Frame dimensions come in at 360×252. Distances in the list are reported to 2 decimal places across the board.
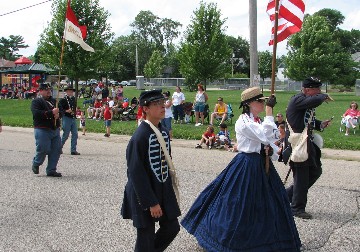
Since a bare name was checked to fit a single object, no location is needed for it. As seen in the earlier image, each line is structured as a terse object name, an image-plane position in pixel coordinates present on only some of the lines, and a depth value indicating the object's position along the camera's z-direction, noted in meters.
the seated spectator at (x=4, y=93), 42.50
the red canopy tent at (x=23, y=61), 49.59
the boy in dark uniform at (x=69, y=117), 11.70
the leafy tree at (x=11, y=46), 116.56
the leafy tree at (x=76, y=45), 28.56
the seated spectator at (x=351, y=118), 15.40
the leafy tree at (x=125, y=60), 84.88
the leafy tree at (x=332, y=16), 93.06
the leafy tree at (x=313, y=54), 45.12
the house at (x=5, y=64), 70.62
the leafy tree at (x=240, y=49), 111.88
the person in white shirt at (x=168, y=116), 14.59
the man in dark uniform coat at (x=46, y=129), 9.07
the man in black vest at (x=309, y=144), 6.12
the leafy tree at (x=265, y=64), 76.81
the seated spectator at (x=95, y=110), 22.52
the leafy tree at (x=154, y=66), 76.50
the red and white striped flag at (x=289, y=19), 8.32
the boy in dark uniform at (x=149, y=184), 3.92
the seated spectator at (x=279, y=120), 12.58
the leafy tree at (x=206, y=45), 32.69
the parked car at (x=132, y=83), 79.85
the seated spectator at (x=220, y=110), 18.09
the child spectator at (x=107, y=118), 16.33
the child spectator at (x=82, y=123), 17.08
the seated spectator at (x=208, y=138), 13.40
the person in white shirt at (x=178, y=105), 19.33
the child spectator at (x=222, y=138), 13.25
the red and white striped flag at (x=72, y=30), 10.36
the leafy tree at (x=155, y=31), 100.88
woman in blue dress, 4.53
